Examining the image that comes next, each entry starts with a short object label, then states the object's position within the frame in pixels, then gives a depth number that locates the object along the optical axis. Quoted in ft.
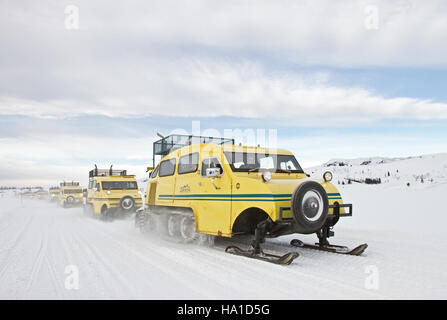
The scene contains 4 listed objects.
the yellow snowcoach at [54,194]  114.52
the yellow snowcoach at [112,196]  52.08
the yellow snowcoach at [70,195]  90.27
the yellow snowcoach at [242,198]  20.90
